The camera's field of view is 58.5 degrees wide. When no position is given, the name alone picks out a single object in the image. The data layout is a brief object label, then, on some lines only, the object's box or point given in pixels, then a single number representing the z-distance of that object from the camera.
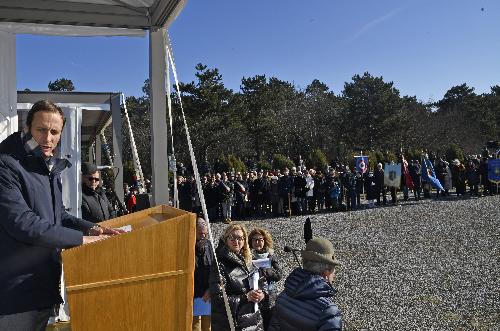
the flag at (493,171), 20.59
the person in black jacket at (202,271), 4.17
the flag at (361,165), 22.18
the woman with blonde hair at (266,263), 4.14
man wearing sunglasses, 4.68
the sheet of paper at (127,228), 2.05
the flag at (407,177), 19.94
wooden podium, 1.80
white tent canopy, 3.26
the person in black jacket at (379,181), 19.11
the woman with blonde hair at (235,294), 3.71
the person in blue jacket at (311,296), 2.45
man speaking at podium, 1.69
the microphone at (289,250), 3.60
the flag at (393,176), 19.57
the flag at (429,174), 20.61
